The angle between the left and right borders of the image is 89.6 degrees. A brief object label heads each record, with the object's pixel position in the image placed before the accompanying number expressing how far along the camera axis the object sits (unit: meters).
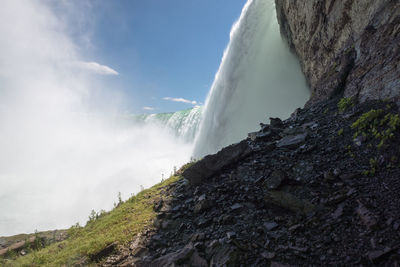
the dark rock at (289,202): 3.42
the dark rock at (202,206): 4.76
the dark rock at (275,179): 4.29
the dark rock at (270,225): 3.35
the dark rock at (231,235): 3.37
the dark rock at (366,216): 2.60
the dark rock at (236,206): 4.26
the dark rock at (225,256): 2.95
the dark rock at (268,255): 2.82
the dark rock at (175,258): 3.32
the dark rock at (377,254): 2.23
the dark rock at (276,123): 7.68
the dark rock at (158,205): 6.19
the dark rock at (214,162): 6.12
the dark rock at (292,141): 5.70
